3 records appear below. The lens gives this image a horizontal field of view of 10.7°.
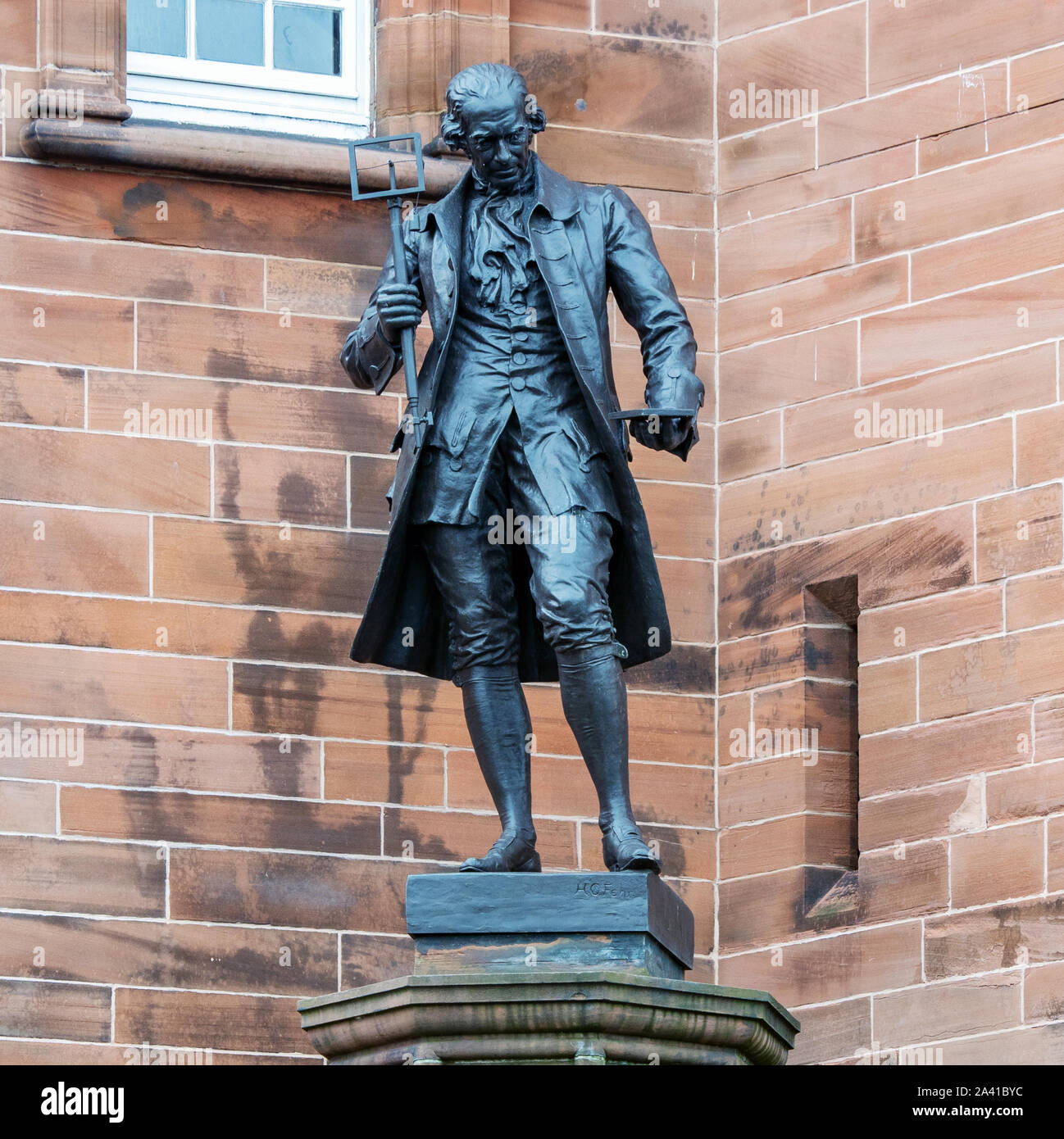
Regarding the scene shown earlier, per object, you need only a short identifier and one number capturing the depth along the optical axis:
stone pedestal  14.44
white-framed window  21.27
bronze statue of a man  15.42
